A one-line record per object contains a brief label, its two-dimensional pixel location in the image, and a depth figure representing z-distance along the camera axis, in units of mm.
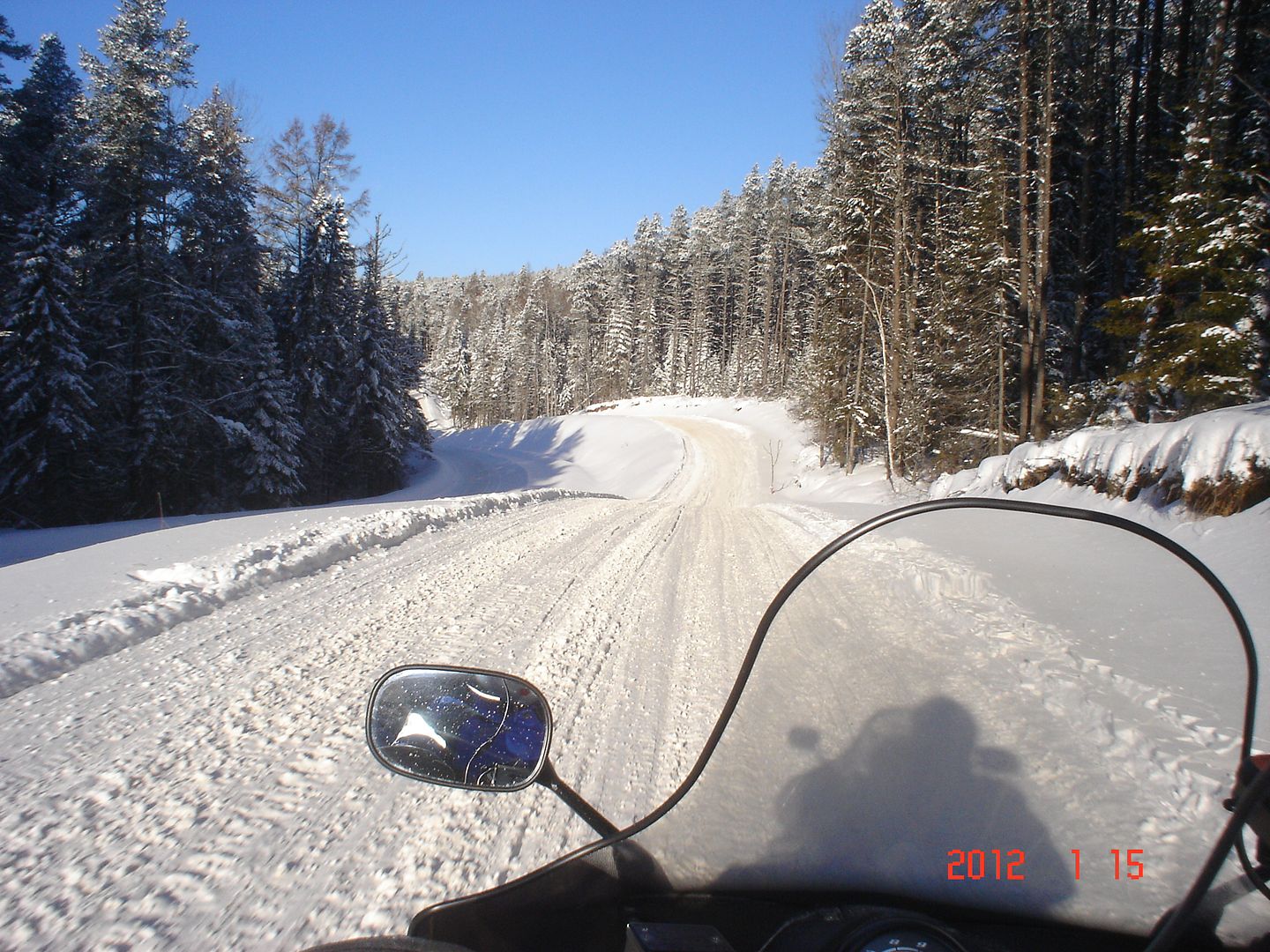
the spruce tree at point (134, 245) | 18453
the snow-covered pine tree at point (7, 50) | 17944
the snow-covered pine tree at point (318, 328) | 25828
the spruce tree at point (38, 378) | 15969
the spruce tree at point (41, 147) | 18062
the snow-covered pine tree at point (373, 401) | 28922
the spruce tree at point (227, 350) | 20562
